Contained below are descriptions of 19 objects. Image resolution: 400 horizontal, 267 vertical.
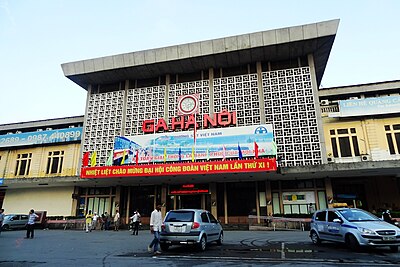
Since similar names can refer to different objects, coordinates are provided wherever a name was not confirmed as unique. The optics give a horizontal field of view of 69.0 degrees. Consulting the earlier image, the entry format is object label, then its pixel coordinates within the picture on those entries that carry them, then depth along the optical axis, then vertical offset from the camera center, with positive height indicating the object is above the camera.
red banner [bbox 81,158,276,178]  19.92 +3.29
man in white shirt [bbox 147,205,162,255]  9.48 -0.34
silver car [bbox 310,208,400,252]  8.90 -0.49
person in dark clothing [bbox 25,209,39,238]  15.78 -0.38
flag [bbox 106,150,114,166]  25.42 +4.72
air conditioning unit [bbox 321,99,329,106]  25.36 +9.51
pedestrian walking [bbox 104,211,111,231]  24.08 -0.58
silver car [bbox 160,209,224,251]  9.69 -0.46
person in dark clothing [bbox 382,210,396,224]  15.51 -0.17
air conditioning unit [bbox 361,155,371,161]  23.12 +4.33
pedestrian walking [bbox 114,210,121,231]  22.38 -0.41
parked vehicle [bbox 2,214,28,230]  24.41 -0.40
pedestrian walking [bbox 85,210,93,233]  21.72 -0.46
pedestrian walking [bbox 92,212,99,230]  23.08 -0.37
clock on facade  25.95 +9.63
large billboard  22.66 +5.53
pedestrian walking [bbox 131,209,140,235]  18.09 -0.34
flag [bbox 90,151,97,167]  26.06 +4.94
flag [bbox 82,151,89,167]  25.91 +4.79
